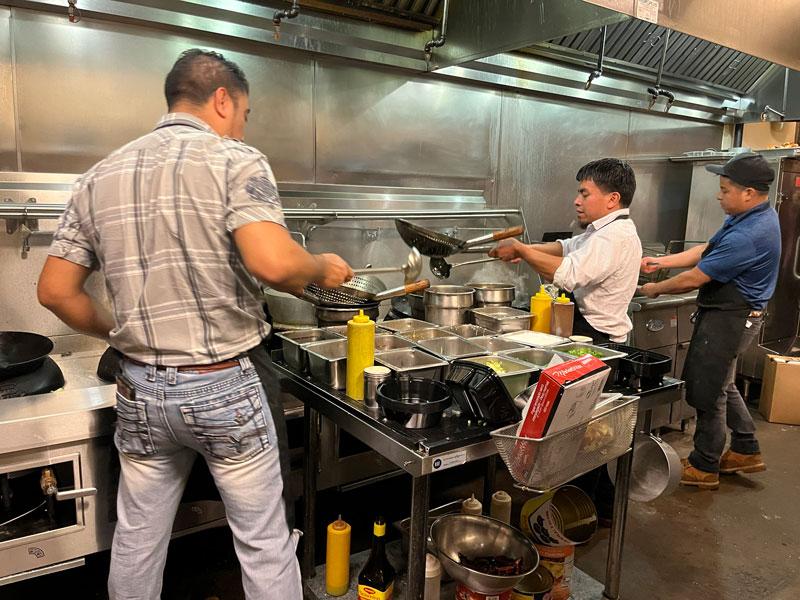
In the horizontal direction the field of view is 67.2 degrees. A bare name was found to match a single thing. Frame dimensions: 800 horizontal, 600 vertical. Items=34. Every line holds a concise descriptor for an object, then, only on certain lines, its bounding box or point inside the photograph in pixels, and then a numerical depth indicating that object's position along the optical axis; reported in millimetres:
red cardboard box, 1290
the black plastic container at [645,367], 1854
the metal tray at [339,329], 2037
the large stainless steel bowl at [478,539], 1776
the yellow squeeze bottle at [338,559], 1890
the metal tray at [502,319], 2178
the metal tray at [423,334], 2078
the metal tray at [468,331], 2158
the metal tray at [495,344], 1968
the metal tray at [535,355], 1872
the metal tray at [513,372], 1573
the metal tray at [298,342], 1868
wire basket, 1330
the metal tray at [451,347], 1936
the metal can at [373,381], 1576
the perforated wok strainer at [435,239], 2438
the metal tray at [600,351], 1856
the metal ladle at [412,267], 2410
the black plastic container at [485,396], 1493
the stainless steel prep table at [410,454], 1409
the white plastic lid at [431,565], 1695
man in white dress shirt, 2287
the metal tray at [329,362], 1718
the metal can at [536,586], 1830
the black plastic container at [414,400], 1466
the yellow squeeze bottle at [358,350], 1617
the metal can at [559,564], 1928
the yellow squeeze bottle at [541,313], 2234
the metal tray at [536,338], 1999
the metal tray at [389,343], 1941
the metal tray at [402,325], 2164
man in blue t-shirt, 2791
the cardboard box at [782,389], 3803
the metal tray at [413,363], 1633
